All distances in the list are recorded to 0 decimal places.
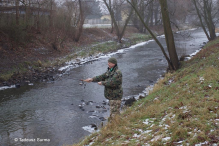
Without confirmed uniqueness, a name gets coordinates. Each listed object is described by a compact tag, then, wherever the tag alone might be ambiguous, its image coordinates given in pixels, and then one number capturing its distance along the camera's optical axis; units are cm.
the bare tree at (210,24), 2658
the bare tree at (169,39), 1445
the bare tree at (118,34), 3556
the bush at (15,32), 1884
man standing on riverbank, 616
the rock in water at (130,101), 987
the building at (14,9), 2033
